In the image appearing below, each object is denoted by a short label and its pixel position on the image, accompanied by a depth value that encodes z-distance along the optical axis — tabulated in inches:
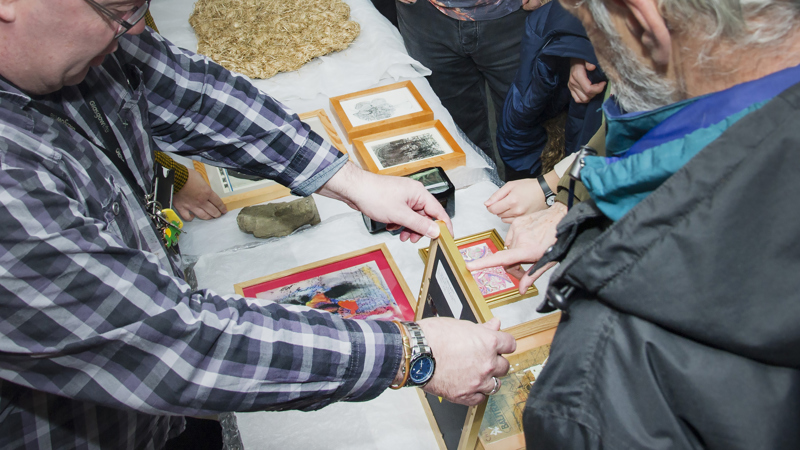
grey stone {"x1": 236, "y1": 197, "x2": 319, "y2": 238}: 65.6
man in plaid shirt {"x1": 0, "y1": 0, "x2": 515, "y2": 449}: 30.0
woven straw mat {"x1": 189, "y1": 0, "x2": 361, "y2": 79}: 90.4
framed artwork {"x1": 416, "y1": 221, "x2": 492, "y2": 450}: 40.5
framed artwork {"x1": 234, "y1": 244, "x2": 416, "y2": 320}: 56.4
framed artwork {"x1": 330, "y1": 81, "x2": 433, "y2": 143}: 75.0
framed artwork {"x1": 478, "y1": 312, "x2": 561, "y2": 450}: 43.1
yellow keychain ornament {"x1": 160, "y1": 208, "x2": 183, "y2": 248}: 52.5
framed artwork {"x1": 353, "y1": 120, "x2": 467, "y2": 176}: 69.4
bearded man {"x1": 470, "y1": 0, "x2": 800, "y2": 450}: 23.1
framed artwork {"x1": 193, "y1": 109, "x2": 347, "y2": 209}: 69.8
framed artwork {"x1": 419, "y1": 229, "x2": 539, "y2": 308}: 56.4
